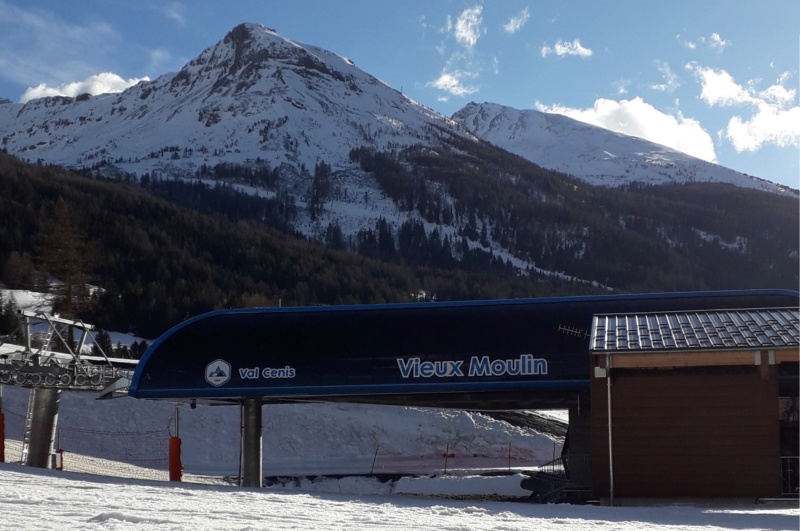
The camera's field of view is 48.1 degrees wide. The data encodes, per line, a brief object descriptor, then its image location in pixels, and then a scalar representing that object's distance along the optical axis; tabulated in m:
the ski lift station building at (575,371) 16.55
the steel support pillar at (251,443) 22.27
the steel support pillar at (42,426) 22.38
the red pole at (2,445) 21.70
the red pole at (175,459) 21.61
